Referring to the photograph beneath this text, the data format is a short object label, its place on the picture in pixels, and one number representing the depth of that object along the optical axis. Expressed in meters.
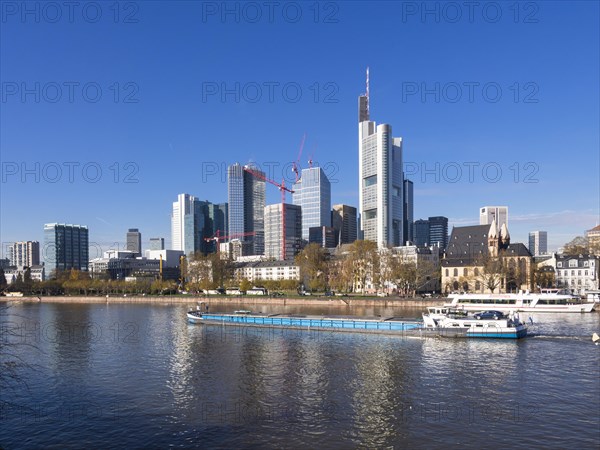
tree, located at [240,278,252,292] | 167.12
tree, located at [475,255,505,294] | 124.56
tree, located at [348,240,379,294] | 139.75
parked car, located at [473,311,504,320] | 66.42
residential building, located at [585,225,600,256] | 159.98
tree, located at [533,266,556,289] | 137.44
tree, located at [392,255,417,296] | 133.12
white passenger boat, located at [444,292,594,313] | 98.31
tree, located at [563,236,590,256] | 167.86
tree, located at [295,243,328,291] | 155.12
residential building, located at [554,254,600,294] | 138.00
